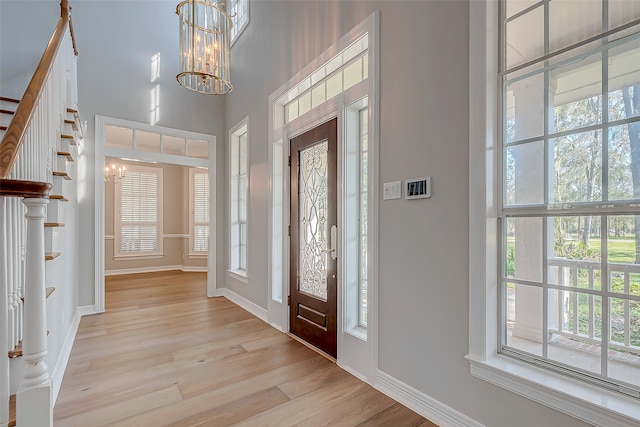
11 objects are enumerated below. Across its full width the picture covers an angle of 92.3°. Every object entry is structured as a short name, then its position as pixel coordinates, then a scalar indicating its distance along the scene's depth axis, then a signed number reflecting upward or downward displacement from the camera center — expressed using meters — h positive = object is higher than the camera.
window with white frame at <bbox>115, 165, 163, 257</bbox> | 6.82 +0.03
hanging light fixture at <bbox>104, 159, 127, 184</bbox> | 6.25 +0.86
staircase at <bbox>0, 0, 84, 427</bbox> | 1.09 -0.10
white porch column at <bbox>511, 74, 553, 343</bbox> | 1.53 +0.09
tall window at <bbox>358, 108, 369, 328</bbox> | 2.53 -0.11
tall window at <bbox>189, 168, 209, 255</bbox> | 7.34 +0.06
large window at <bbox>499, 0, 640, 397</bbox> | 1.28 +0.12
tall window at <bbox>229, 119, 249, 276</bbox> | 4.77 +0.21
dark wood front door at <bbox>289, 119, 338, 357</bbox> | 2.68 -0.23
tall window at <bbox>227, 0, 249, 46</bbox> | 4.31 +2.90
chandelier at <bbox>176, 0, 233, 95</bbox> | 2.83 +1.64
